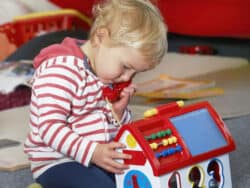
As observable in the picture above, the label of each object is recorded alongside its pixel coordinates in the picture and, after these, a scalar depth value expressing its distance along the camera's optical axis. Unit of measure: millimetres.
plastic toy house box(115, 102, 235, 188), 1748
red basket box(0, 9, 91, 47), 3460
